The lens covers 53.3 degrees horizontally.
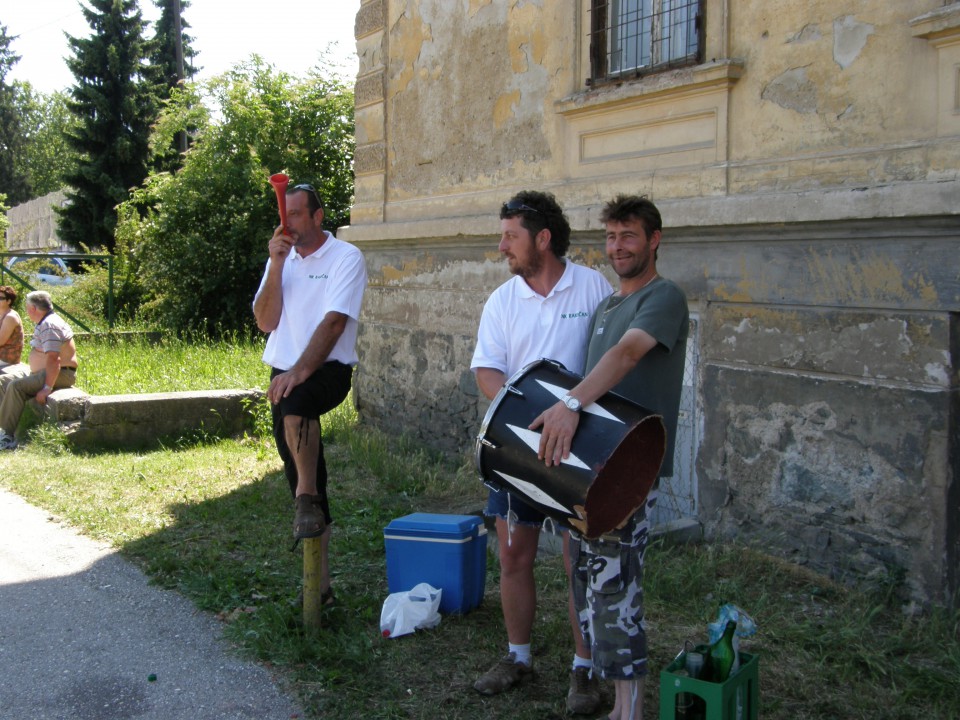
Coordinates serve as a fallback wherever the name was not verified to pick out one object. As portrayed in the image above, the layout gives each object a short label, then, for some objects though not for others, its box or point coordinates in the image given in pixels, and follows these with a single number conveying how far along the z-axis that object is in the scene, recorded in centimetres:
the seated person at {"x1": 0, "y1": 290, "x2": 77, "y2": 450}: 870
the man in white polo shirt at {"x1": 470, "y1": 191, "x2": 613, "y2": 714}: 341
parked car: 1924
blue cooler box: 425
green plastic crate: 278
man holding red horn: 398
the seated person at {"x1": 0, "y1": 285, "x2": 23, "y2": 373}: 950
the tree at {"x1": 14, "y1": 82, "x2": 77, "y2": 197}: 5562
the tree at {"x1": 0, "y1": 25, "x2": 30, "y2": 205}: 5350
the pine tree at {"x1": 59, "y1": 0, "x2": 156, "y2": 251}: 3212
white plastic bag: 410
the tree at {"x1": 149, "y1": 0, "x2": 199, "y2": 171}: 3298
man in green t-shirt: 290
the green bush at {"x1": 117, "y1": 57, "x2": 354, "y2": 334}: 1589
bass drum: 283
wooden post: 410
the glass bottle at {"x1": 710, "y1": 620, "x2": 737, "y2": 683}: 293
